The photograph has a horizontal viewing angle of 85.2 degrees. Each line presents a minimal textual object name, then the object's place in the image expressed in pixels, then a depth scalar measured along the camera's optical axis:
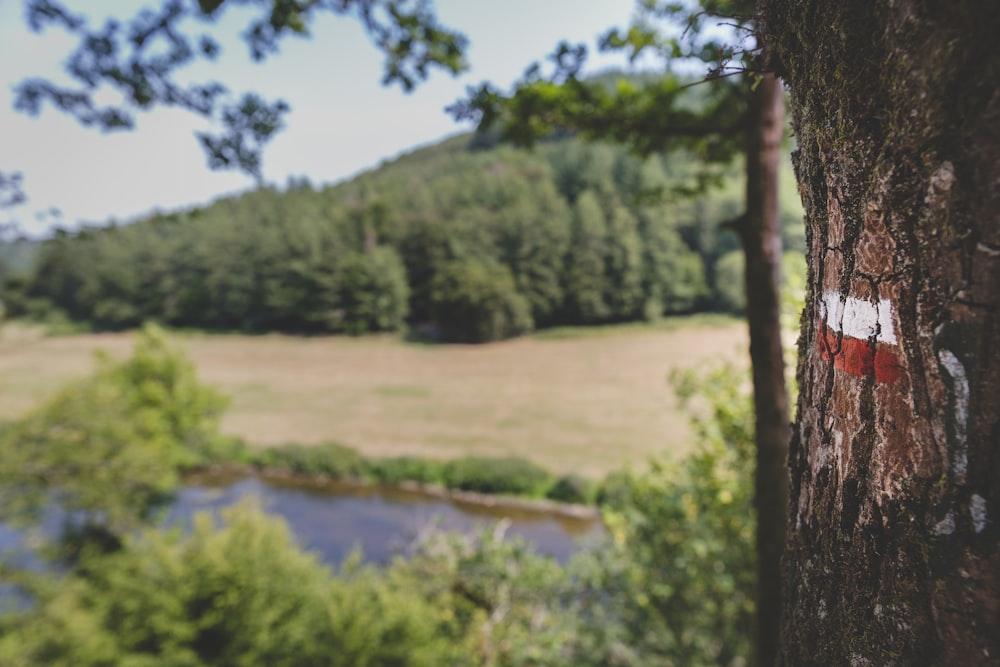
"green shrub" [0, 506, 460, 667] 7.33
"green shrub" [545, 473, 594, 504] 19.12
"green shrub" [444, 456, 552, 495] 20.39
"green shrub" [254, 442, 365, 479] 23.00
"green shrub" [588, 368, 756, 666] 5.96
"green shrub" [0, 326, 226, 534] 9.99
